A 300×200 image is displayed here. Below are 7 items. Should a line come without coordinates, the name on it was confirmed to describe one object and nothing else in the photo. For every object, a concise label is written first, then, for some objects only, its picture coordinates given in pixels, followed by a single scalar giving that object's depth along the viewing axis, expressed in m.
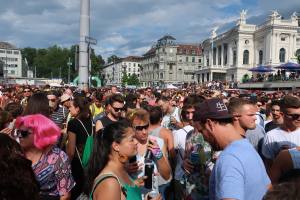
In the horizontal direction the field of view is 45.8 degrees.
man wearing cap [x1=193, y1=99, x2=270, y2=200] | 2.38
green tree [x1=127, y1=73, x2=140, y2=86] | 119.90
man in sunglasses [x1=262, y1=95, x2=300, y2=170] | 4.39
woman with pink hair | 3.33
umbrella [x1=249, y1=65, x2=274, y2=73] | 40.72
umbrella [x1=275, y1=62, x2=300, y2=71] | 35.53
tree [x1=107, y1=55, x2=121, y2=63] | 173.31
